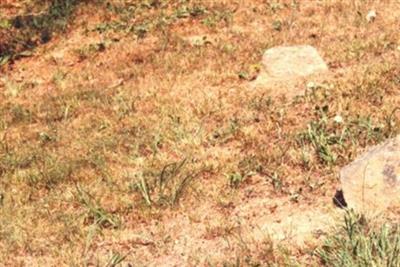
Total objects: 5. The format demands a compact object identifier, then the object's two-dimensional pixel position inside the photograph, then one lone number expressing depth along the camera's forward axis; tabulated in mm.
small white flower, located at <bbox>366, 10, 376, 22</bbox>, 11184
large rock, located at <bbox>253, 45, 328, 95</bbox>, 9414
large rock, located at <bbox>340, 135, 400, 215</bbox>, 5531
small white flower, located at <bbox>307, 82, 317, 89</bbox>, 8703
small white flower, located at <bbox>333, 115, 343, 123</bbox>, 7418
